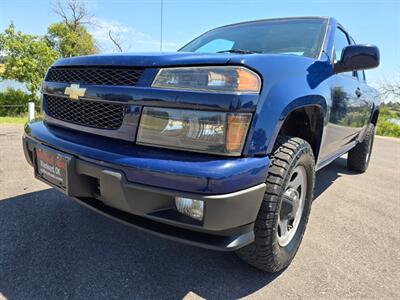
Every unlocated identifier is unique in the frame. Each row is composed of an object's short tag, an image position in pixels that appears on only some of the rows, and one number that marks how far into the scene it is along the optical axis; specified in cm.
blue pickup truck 140
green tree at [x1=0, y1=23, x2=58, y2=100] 1809
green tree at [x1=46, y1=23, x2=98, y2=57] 2930
